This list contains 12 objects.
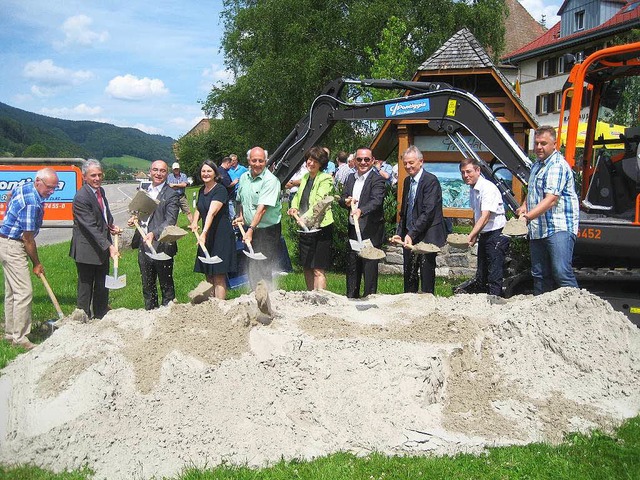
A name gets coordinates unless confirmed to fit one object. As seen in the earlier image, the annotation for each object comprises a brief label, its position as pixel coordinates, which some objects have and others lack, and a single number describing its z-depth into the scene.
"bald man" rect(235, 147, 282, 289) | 7.32
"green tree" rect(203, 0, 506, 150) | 25.95
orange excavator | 5.99
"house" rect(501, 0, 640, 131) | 31.55
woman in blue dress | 7.12
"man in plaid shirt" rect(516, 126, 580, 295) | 5.85
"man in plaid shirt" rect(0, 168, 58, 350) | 6.59
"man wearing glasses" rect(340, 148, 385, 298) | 7.44
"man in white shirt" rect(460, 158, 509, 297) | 6.96
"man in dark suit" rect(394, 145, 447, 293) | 7.00
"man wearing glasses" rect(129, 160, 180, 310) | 7.09
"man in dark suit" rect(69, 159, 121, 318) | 6.90
